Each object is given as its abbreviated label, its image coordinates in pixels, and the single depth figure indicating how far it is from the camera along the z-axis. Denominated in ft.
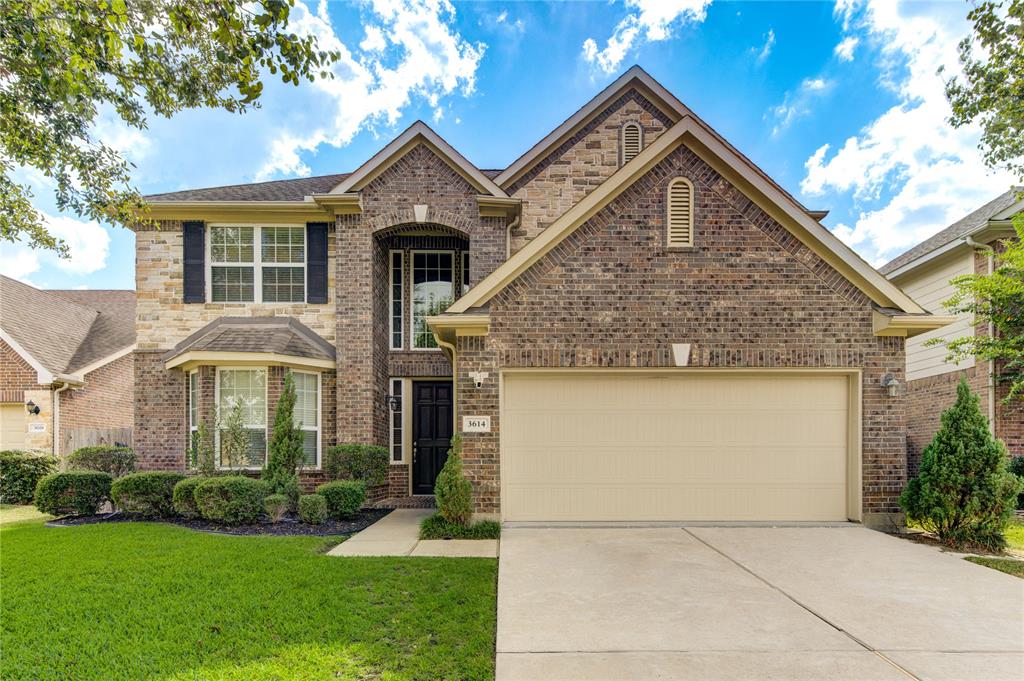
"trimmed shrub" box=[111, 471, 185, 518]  31.35
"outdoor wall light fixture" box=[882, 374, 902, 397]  26.55
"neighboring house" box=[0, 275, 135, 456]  44.73
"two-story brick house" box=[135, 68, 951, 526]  26.81
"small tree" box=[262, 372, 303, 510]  31.76
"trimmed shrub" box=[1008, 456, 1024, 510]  34.78
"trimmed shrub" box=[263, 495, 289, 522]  29.84
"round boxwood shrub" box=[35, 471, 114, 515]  32.14
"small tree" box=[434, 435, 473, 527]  26.05
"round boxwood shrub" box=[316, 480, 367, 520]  31.14
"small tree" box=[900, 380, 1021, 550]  23.73
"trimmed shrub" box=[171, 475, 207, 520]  30.40
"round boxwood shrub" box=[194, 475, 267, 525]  29.40
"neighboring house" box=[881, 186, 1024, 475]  37.47
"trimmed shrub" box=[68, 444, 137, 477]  35.91
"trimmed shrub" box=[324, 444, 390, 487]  34.50
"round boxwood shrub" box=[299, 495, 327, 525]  29.76
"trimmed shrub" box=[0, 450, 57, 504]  39.27
